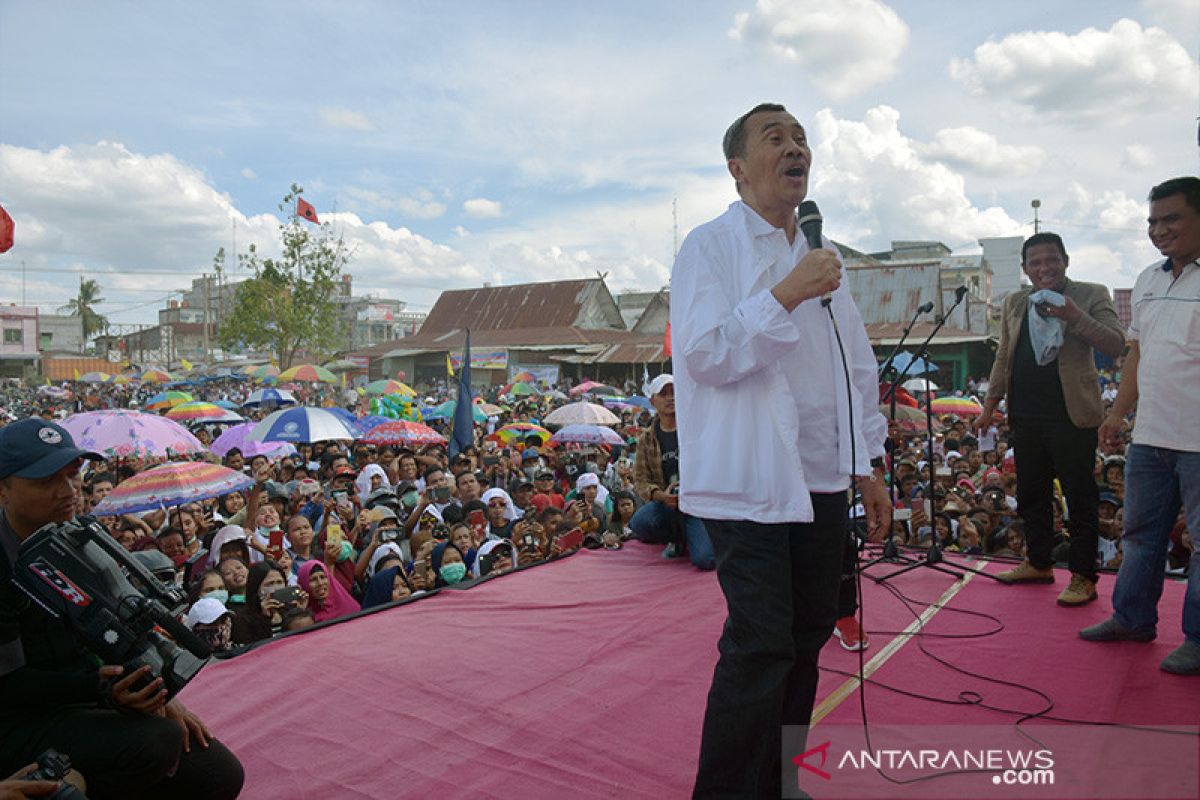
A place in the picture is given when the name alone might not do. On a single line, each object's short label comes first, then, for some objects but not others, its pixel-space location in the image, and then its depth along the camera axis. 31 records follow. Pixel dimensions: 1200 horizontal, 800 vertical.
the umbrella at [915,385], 17.93
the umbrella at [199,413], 12.88
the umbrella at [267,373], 27.20
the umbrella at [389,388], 14.70
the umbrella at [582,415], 12.84
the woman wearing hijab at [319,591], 4.79
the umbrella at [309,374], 18.66
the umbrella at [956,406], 13.96
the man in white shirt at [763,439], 1.77
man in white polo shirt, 2.70
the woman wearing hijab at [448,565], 5.52
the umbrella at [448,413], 15.41
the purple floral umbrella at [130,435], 6.57
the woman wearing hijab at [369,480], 8.87
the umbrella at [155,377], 34.41
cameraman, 1.89
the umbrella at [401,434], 9.74
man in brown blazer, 3.38
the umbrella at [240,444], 10.07
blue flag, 10.80
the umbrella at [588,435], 11.88
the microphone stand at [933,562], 4.07
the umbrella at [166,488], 5.60
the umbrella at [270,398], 20.28
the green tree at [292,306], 27.64
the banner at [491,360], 32.81
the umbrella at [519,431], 13.62
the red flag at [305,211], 26.83
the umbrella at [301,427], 9.13
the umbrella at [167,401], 16.08
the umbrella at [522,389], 24.08
